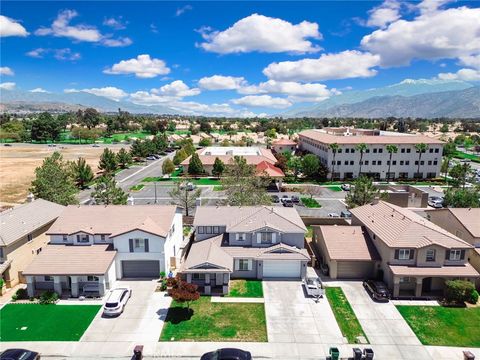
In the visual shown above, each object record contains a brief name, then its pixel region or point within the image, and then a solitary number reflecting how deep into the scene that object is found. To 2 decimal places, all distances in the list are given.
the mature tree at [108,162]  89.12
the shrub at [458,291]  29.89
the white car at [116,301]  27.77
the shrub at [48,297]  29.84
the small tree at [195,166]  88.69
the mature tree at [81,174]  74.60
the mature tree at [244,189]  47.94
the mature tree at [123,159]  101.52
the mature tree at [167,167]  87.56
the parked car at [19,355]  21.80
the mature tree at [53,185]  47.59
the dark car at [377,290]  30.47
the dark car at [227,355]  22.36
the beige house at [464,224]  34.47
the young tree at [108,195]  47.47
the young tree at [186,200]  50.30
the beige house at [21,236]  31.88
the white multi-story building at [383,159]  87.56
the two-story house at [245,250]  31.69
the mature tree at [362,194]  48.75
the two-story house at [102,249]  30.92
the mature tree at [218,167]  86.81
